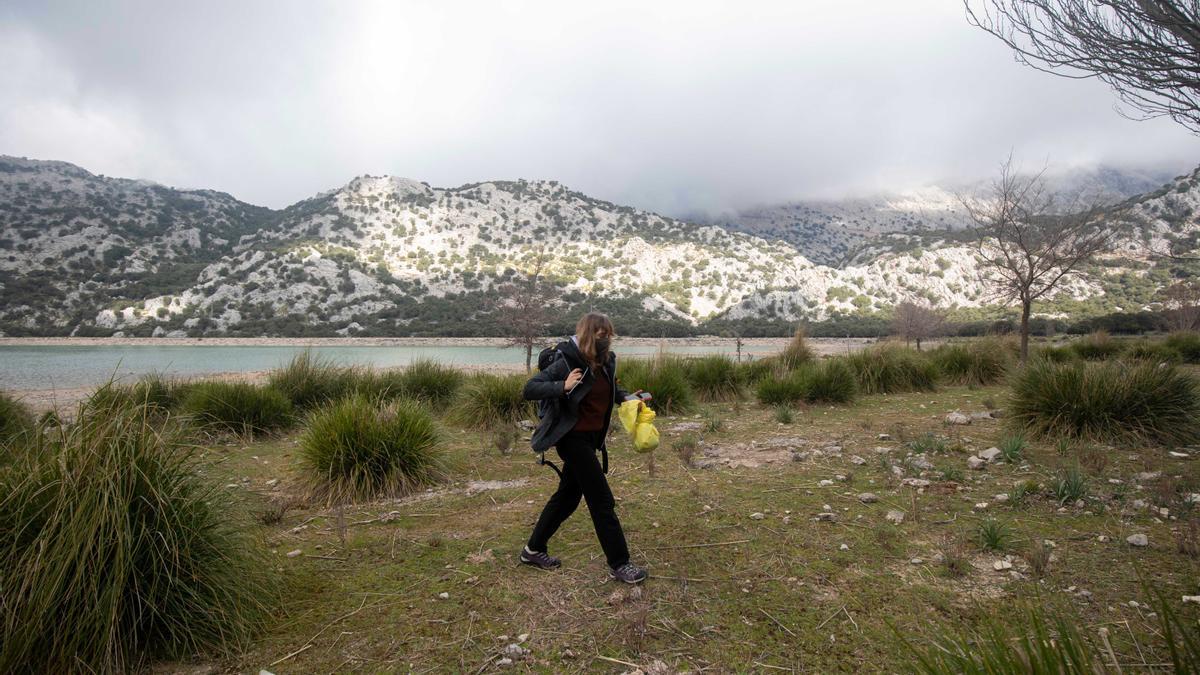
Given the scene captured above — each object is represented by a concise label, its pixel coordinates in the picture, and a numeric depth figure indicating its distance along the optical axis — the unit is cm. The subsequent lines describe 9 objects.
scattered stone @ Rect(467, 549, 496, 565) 373
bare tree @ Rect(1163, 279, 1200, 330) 2456
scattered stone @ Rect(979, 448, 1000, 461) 561
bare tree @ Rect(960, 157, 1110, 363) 1305
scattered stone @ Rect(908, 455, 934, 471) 552
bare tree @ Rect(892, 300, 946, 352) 3899
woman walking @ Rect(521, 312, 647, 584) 334
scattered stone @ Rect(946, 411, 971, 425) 773
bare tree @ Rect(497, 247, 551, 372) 2092
